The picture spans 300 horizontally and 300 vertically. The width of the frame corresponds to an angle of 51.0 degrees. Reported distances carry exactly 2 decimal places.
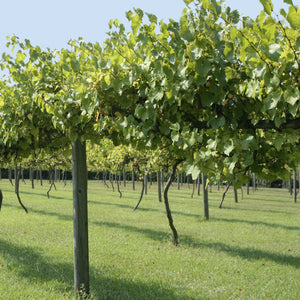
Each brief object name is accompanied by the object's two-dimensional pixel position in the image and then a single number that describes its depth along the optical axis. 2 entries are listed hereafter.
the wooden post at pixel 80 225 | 4.96
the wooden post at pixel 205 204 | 14.17
